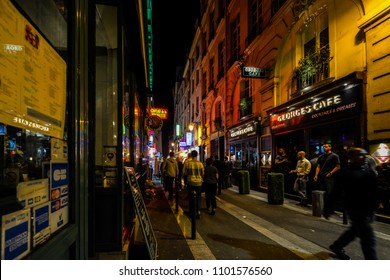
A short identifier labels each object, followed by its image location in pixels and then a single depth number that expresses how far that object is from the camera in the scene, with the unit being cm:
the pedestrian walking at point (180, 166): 1347
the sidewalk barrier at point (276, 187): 987
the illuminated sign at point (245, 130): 1539
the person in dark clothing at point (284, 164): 1194
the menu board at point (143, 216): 395
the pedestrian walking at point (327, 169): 828
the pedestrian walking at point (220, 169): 1286
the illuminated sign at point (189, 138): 3635
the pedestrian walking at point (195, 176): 794
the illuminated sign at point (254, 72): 1363
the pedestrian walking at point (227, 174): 1518
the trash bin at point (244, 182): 1295
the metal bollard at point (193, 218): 577
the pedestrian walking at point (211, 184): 841
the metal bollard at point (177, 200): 886
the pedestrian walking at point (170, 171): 1094
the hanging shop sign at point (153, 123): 1304
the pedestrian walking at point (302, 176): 949
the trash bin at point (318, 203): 784
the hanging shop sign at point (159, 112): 2092
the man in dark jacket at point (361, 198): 403
